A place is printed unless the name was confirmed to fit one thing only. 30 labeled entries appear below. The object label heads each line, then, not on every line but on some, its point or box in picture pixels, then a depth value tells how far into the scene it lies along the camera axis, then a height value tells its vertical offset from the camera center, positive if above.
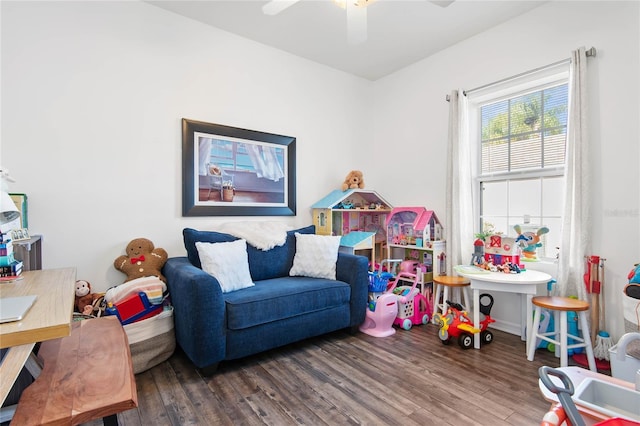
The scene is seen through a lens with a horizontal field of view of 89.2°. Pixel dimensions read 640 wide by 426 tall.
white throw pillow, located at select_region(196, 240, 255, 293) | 2.34 -0.40
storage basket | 2.09 -0.86
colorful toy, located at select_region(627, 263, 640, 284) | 1.87 -0.39
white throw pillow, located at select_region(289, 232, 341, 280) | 2.85 -0.41
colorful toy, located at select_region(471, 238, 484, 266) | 2.79 -0.38
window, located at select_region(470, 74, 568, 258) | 2.67 +0.46
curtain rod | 2.35 +1.14
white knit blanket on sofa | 2.81 -0.19
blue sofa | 2.02 -0.66
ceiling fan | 1.95 +1.24
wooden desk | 0.75 -0.30
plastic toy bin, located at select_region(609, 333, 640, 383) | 1.76 -0.89
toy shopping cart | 2.93 -0.89
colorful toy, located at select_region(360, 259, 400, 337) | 2.78 -0.87
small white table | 2.31 -0.53
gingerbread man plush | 2.42 -0.38
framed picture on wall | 2.81 +0.37
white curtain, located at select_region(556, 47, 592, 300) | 2.33 +0.13
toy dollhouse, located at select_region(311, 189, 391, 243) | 3.44 -0.03
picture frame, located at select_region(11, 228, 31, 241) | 1.82 -0.13
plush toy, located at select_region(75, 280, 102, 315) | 2.24 -0.61
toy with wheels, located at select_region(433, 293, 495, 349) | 2.49 -0.92
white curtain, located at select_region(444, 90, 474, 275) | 3.07 +0.16
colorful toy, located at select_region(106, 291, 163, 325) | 2.11 -0.65
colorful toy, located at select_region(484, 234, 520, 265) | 2.68 -0.35
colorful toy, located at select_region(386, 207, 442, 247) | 3.25 -0.17
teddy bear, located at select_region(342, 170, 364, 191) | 3.56 +0.32
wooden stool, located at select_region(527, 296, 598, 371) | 2.10 -0.78
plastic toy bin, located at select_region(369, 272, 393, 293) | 2.93 -0.67
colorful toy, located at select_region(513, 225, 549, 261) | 2.71 -0.27
